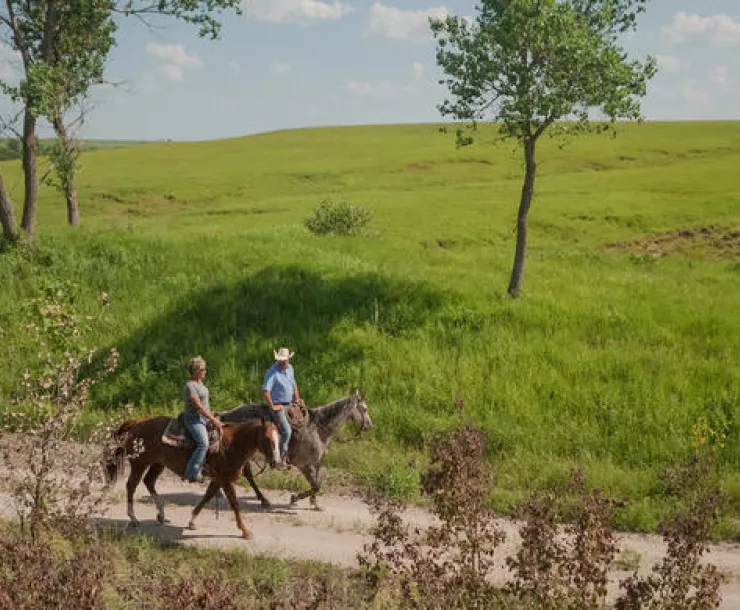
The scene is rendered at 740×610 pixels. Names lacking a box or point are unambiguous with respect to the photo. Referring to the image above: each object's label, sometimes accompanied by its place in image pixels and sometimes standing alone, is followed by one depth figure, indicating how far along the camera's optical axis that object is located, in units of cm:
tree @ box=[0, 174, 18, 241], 2880
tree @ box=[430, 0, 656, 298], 2225
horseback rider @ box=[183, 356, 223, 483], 1372
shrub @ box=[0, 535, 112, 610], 693
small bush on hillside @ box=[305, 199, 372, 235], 3978
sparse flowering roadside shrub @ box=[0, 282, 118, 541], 991
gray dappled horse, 1561
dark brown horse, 1388
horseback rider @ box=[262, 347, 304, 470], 1520
